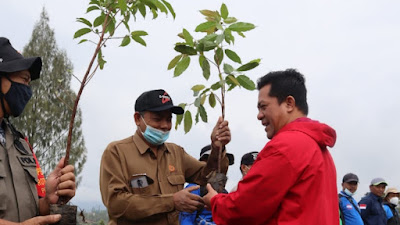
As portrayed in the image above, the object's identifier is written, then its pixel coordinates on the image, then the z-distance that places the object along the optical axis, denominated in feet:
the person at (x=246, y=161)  18.07
